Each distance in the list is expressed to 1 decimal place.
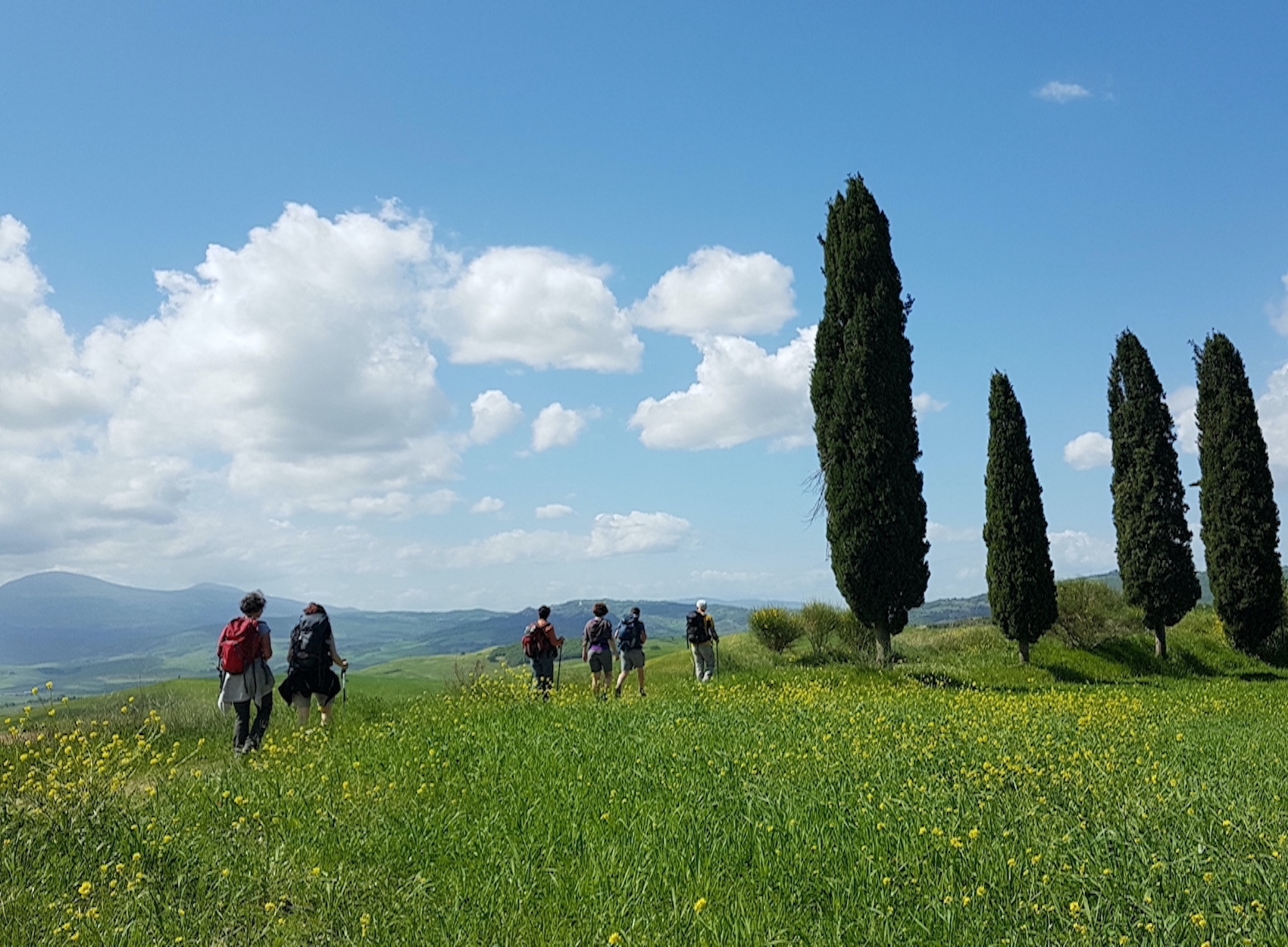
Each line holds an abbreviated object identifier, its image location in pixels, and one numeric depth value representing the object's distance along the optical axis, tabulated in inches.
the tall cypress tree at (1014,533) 1021.2
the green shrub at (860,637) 1059.9
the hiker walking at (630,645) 702.5
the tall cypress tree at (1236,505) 1052.5
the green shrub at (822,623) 1105.4
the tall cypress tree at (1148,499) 1059.9
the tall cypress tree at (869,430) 930.1
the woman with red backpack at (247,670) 439.2
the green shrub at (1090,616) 1155.9
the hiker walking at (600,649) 697.0
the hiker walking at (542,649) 662.5
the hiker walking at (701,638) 803.4
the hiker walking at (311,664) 475.5
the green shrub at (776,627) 1132.5
